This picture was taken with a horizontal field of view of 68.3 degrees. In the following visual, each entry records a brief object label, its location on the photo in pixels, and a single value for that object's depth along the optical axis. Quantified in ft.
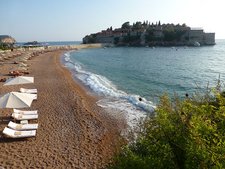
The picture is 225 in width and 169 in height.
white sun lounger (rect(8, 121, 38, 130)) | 30.76
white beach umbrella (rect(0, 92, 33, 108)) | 32.38
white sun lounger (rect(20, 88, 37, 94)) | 46.78
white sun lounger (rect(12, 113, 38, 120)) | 33.73
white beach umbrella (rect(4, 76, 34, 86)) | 47.35
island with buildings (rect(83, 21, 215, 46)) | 294.34
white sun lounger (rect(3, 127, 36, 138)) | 28.97
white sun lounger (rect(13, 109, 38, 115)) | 35.58
